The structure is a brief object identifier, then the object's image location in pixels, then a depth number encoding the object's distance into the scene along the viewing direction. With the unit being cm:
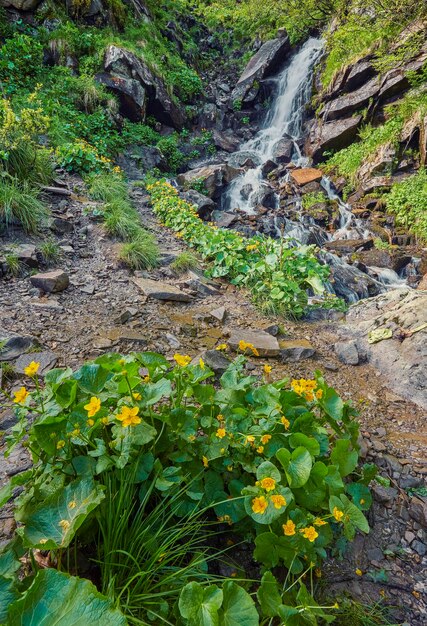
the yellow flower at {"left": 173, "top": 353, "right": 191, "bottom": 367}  146
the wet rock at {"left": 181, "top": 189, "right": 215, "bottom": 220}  755
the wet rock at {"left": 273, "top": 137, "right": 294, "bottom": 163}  1104
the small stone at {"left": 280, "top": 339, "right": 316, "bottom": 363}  319
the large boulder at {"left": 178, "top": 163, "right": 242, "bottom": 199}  886
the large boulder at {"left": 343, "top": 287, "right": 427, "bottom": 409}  298
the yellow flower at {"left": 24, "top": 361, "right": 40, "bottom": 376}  124
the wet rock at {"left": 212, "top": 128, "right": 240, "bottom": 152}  1154
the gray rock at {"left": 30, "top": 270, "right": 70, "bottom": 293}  344
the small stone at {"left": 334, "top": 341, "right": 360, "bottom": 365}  335
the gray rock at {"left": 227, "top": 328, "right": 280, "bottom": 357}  314
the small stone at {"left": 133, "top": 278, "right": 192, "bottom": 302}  381
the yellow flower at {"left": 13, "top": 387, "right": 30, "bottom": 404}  117
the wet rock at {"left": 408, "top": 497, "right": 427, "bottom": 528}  179
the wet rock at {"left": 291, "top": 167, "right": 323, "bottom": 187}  981
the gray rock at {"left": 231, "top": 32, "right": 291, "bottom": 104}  1310
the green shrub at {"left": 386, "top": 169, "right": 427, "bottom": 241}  784
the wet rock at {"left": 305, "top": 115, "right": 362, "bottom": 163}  1037
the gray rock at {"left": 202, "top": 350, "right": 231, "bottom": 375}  246
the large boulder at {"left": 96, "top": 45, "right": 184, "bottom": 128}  896
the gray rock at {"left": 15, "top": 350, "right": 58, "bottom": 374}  232
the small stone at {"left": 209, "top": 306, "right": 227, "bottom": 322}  366
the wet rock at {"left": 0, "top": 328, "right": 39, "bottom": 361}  244
